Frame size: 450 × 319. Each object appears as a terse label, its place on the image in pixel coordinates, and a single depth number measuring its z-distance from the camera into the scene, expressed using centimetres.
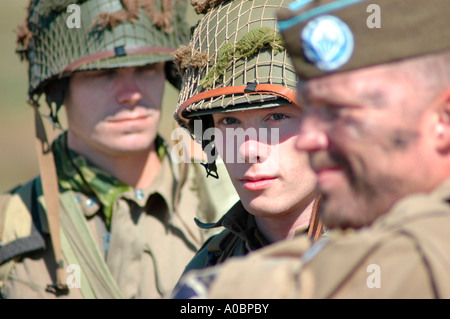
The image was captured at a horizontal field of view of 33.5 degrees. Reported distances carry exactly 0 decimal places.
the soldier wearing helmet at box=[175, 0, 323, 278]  308
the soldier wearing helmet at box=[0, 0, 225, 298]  473
